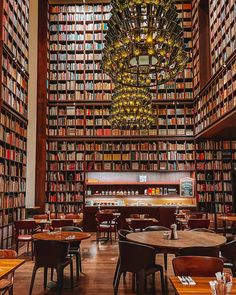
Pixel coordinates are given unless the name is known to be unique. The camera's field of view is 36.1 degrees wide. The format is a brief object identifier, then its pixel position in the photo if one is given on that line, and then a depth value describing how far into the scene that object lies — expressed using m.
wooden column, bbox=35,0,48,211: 11.73
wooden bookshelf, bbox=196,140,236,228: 11.49
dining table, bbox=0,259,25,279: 3.03
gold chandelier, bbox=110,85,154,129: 8.21
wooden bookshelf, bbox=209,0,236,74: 8.82
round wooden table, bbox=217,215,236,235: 8.26
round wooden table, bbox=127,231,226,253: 4.22
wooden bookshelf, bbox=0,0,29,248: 7.61
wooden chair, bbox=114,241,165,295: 4.22
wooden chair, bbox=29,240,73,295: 4.59
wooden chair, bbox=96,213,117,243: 8.94
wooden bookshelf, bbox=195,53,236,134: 8.44
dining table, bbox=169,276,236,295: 2.45
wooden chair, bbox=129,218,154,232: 7.48
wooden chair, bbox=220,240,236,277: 4.61
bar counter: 11.22
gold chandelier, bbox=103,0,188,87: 4.77
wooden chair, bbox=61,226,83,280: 5.62
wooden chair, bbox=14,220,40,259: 7.14
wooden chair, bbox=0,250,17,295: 3.75
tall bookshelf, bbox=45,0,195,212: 12.17
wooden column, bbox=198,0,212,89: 11.48
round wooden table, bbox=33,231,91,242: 5.13
